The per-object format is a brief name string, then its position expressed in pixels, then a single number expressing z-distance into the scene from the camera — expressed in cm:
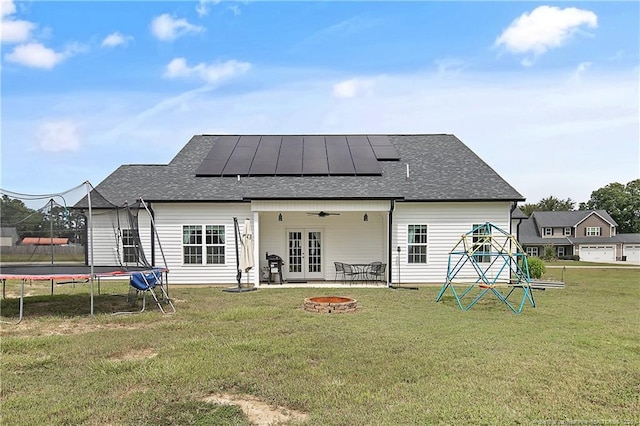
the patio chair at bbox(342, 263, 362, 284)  1553
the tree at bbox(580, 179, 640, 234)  7119
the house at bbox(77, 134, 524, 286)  1480
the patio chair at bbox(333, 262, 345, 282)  1560
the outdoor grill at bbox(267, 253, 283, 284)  1527
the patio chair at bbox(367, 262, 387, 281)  1556
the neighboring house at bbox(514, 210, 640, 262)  5444
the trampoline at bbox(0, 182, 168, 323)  932
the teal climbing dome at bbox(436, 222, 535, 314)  1391
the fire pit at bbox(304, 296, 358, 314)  939
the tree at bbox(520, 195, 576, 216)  7625
